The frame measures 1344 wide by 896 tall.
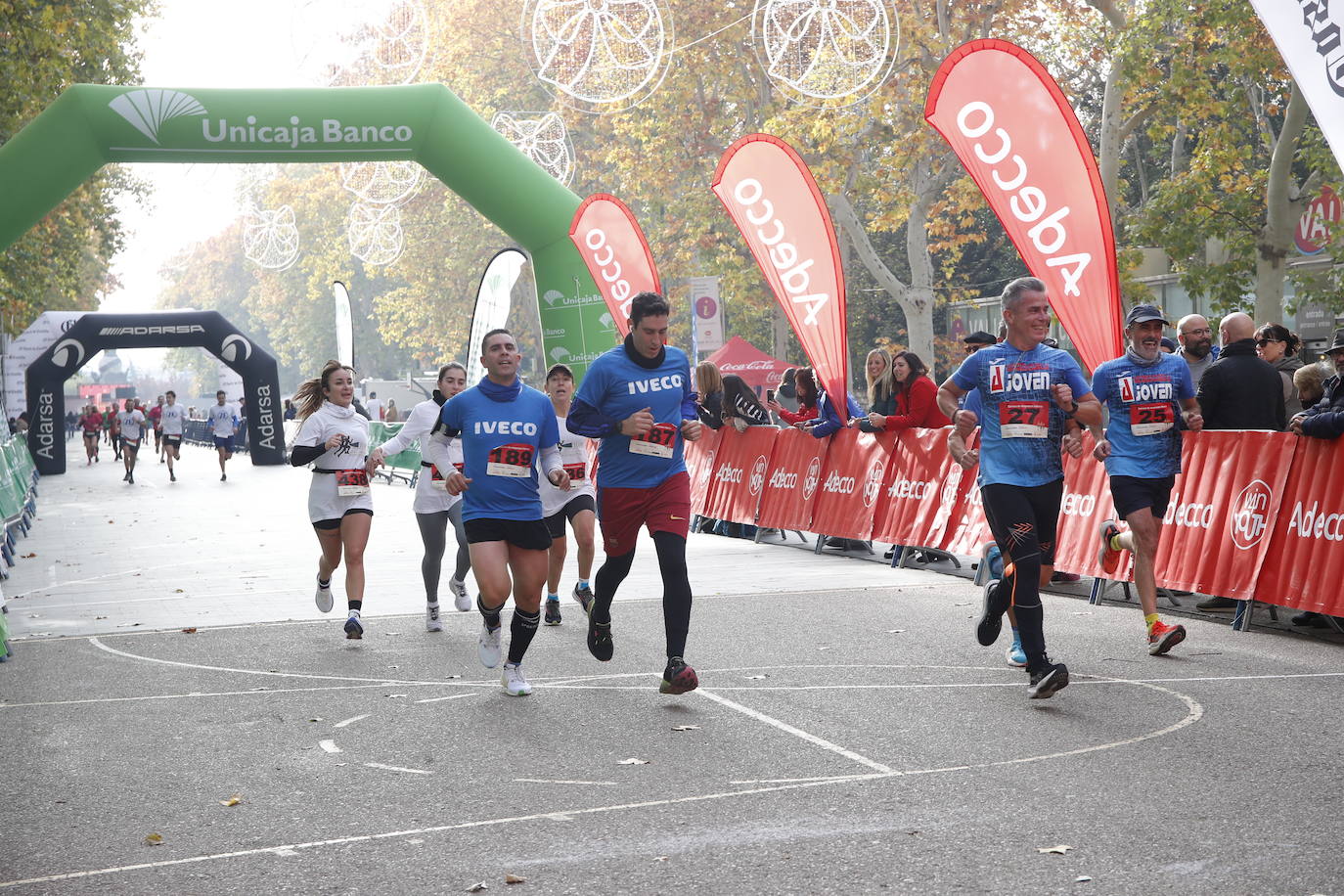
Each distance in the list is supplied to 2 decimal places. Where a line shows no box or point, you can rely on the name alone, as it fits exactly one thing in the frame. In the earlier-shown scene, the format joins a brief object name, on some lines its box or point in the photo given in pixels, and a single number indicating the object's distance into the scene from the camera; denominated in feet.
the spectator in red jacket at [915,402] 45.80
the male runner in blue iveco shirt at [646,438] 25.38
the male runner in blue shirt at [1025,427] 24.88
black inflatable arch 125.80
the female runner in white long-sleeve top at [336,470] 34.12
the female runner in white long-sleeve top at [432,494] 34.53
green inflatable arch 66.69
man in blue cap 28.55
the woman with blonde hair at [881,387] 47.29
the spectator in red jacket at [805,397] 54.13
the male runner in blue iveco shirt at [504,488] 26.08
